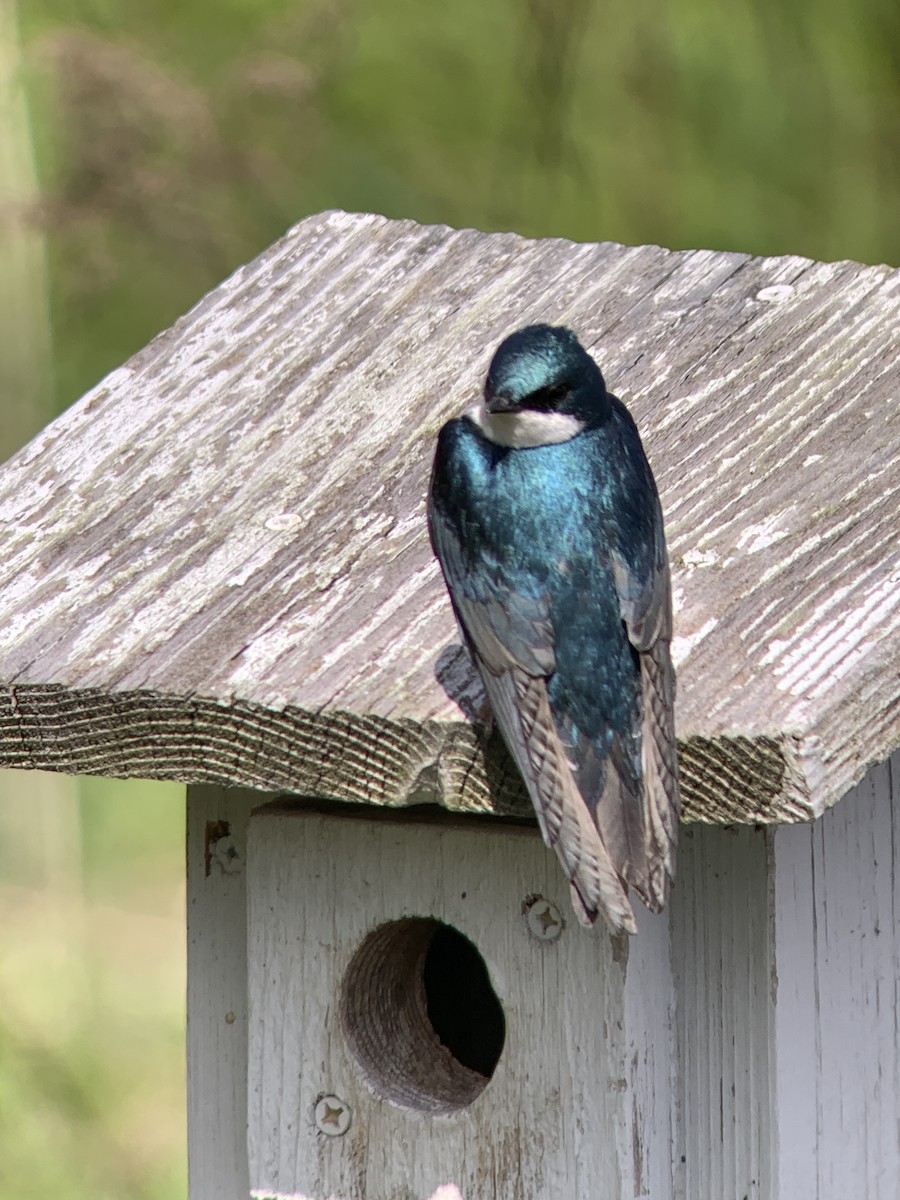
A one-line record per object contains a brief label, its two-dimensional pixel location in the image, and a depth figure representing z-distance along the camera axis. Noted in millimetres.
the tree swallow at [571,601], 3853
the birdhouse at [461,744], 3889
